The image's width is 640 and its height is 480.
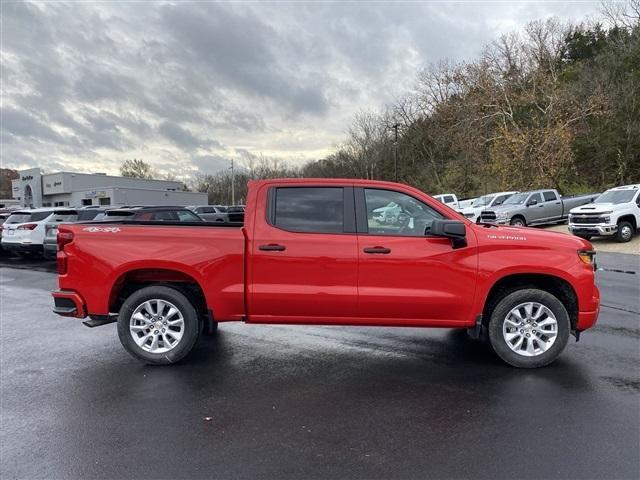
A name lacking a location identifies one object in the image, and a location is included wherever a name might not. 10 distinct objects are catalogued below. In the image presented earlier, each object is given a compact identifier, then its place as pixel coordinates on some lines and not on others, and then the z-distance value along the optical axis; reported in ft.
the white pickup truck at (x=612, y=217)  55.72
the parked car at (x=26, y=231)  48.32
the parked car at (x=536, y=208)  70.69
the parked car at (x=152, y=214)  40.62
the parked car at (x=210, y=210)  76.84
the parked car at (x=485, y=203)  82.48
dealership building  206.90
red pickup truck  15.47
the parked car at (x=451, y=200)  95.81
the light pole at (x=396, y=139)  183.77
